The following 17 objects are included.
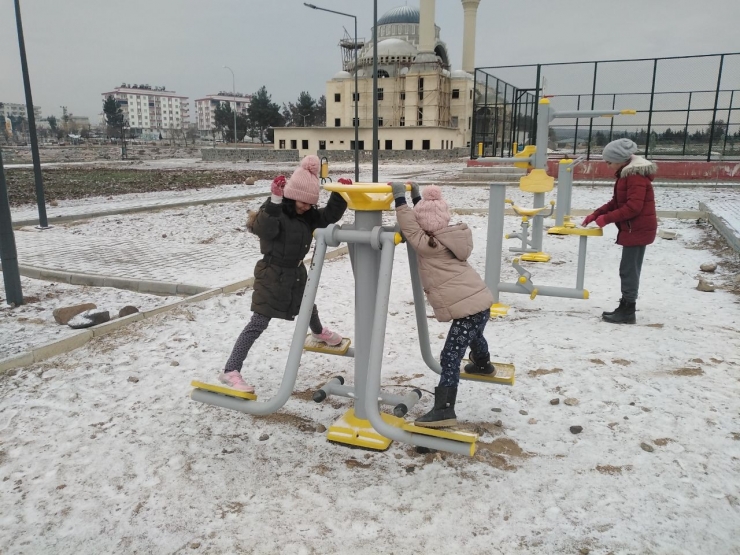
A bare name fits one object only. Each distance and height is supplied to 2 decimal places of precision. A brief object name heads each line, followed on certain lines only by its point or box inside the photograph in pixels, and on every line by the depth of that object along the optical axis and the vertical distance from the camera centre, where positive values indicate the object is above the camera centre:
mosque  49.53 +5.35
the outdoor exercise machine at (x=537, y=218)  5.03 -0.73
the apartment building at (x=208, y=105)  156.50 +12.42
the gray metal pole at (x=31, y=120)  9.11 +0.44
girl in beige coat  2.86 -0.68
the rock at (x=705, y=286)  5.96 -1.43
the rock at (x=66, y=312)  5.03 -1.47
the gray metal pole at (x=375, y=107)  14.86 +1.06
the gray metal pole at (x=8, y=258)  5.42 -1.06
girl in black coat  3.16 -0.54
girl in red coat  4.89 -0.56
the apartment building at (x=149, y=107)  153.50 +11.40
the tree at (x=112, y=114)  92.31 +5.44
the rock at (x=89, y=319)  4.80 -1.46
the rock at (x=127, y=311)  5.12 -1.48
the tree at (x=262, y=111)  76.75 +5.07
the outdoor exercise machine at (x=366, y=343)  2.66 -1.00
